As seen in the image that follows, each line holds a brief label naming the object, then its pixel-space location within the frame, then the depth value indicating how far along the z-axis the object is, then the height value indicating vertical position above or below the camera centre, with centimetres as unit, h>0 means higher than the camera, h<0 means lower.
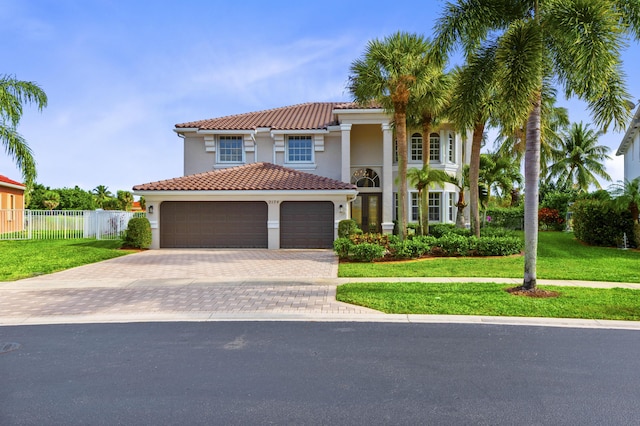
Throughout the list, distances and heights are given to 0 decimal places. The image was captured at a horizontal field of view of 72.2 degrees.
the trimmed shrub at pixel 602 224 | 1933 -59
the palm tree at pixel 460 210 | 2245 +6
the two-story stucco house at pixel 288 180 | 2111 +166
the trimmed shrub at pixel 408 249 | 1575 -136
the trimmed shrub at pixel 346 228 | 1975 -75
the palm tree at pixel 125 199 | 5025 +150
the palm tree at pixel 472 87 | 1105 +321
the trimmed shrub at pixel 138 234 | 2039 -102
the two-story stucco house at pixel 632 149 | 2528 +394
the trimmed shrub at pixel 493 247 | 1667 -137
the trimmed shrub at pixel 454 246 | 1656 -132
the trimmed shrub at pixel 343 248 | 1584 -132
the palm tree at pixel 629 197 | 1839 +57
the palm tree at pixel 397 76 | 1612 +509
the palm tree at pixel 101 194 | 5628 +253
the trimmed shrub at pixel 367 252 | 1527 -141
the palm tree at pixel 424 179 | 2088 +153
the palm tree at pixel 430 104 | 1727 +470
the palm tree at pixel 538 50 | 908 +348
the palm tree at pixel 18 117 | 1959 +432
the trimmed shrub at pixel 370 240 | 1624 -106
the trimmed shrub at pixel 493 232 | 1973 -97
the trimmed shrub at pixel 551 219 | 3247 -61
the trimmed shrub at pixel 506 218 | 3416 -55
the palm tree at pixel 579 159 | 4216 +501
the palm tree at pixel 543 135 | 1277 +401
